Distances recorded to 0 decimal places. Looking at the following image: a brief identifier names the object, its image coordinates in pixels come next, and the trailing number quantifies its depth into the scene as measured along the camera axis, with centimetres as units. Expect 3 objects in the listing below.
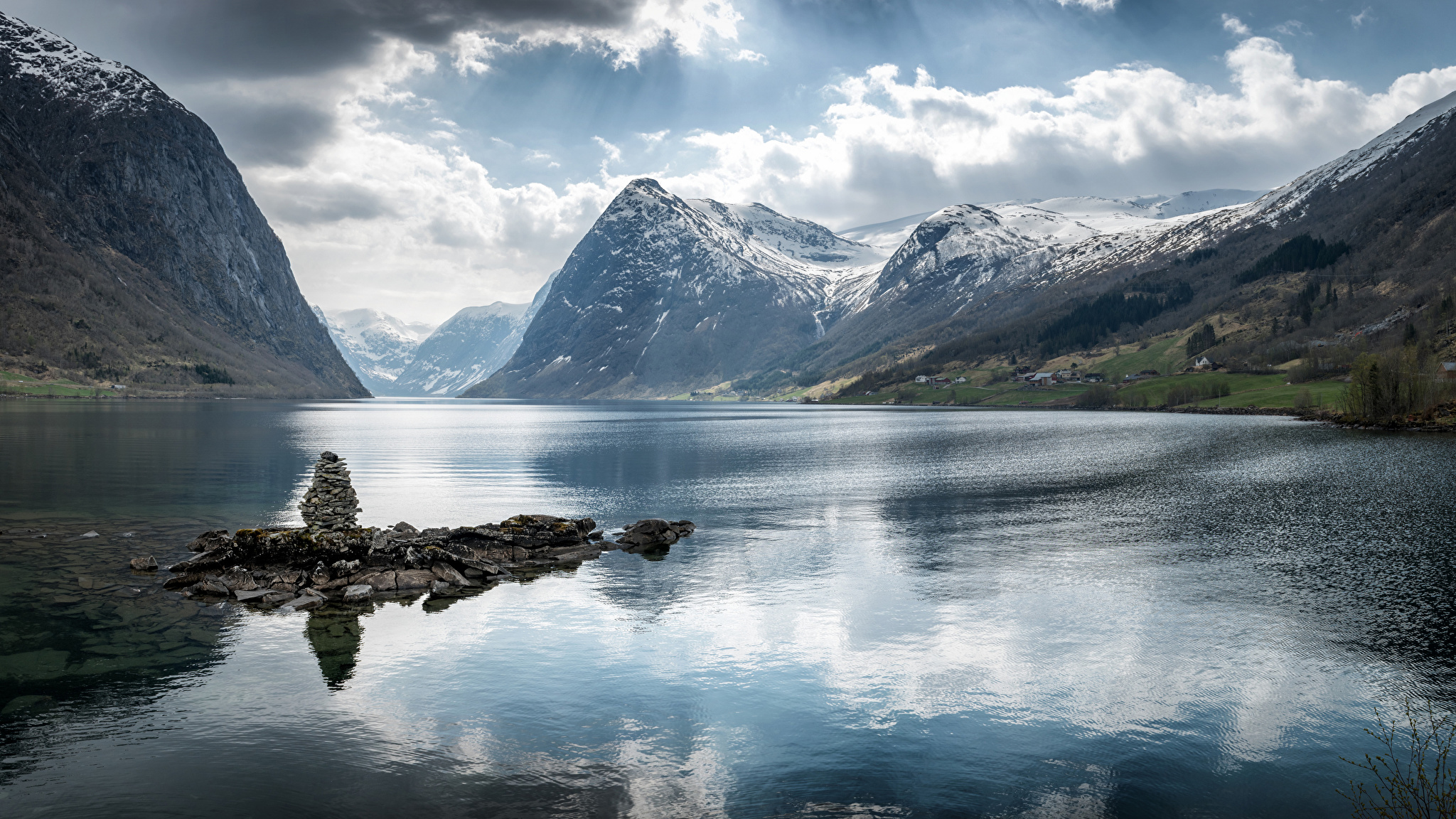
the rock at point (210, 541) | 4547
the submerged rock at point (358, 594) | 3900
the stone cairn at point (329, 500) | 4572
